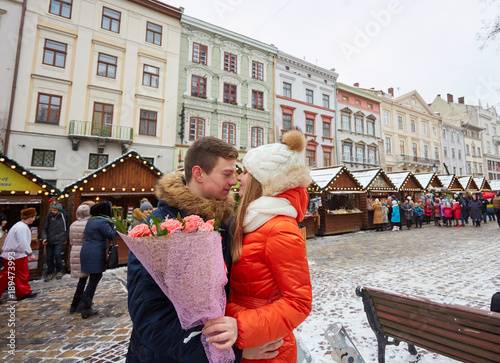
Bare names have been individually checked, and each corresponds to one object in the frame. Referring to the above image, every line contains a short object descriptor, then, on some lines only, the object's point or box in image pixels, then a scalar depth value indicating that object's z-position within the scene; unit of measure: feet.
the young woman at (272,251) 3.66
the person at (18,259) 16.01
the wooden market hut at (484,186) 81.61
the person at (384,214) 47.55
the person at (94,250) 13.84
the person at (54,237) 21.30
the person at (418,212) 50.78
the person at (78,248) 14.49
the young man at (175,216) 3.30
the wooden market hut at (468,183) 73.36
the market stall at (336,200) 42.57
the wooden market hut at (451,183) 65.71
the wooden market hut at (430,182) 60.75
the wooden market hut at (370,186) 48.26
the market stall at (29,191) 19.88
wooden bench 5.99
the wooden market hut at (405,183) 54.65
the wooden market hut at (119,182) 24.89
